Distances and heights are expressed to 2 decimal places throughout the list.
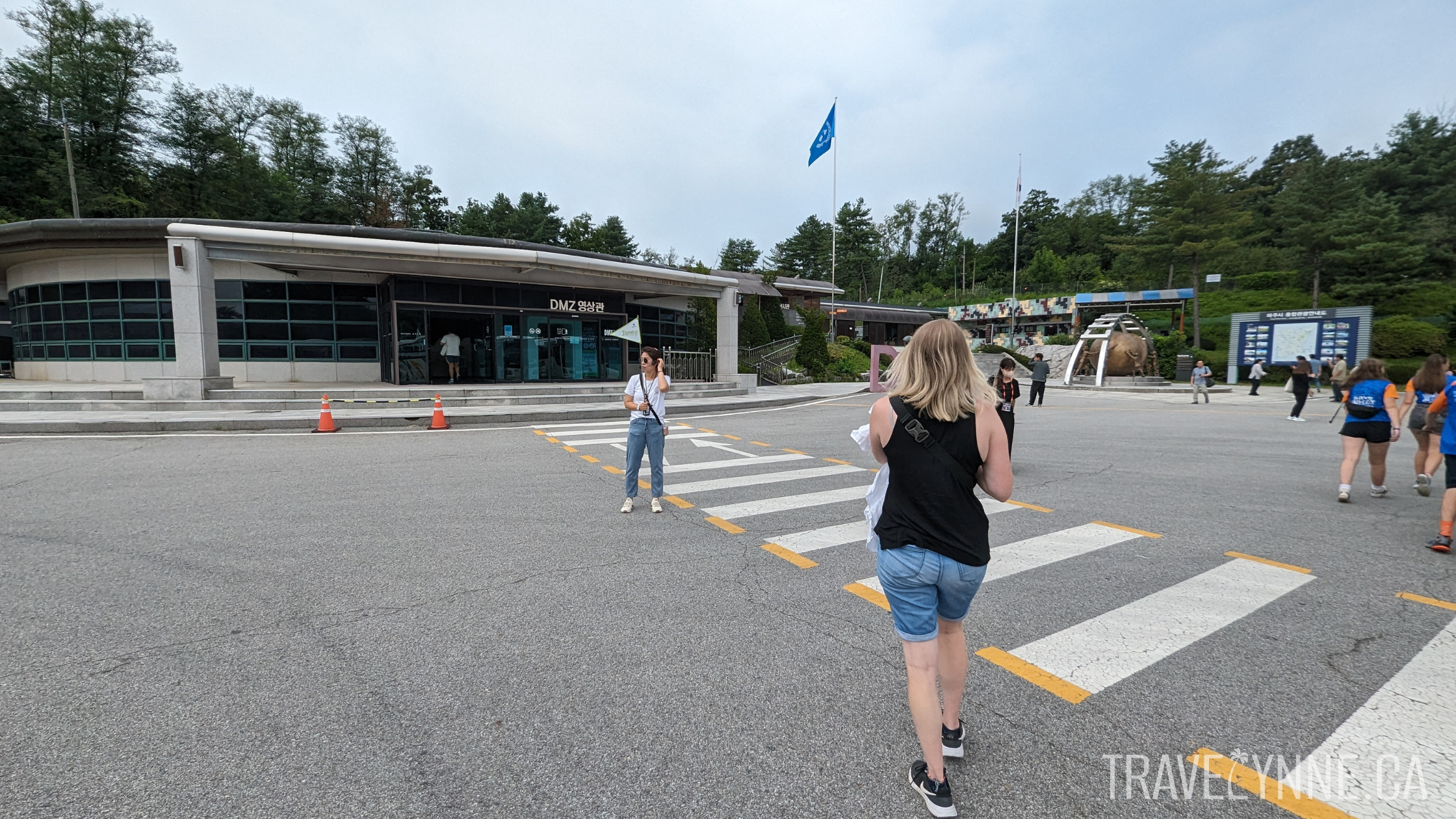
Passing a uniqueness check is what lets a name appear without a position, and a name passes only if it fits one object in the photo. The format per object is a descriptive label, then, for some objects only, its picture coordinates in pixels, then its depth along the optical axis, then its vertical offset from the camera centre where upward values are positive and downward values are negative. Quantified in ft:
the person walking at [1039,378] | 64.64 -0.98
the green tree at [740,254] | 283.18 +55.20
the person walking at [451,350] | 66.85 +1.55
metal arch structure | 111.04 +7.52
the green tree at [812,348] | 104.58 +3.26
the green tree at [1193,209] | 134.10 +37.91
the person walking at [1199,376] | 73.00 -0.75
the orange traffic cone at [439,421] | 42.80 -4.19
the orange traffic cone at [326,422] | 40.55 -4.08
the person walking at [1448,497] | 16.87 -3.58
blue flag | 100.37 +38.75
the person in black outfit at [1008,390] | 25.23 -0.98
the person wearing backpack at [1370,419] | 21.89 -1.76
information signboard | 84.23 +5.25
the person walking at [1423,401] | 20.97 -1.09
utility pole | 108.88 +35.40
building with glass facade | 60.08 +6.55
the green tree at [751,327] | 103.96 +6.97
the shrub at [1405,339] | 103.04 +5.93
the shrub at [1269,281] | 167.73 +26.34
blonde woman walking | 7.50 -1.73
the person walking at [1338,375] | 57.16 -0.33
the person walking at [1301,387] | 51.11 -1.41
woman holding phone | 21.66 -2.03
